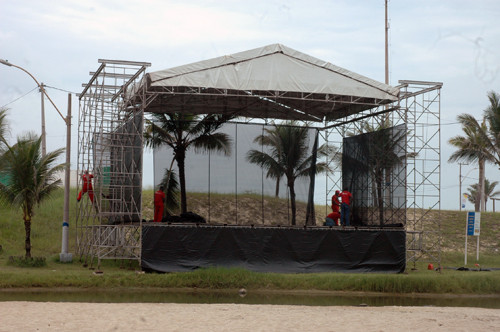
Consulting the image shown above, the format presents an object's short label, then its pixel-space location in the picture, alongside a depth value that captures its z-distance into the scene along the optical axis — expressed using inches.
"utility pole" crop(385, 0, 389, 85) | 1812.9
